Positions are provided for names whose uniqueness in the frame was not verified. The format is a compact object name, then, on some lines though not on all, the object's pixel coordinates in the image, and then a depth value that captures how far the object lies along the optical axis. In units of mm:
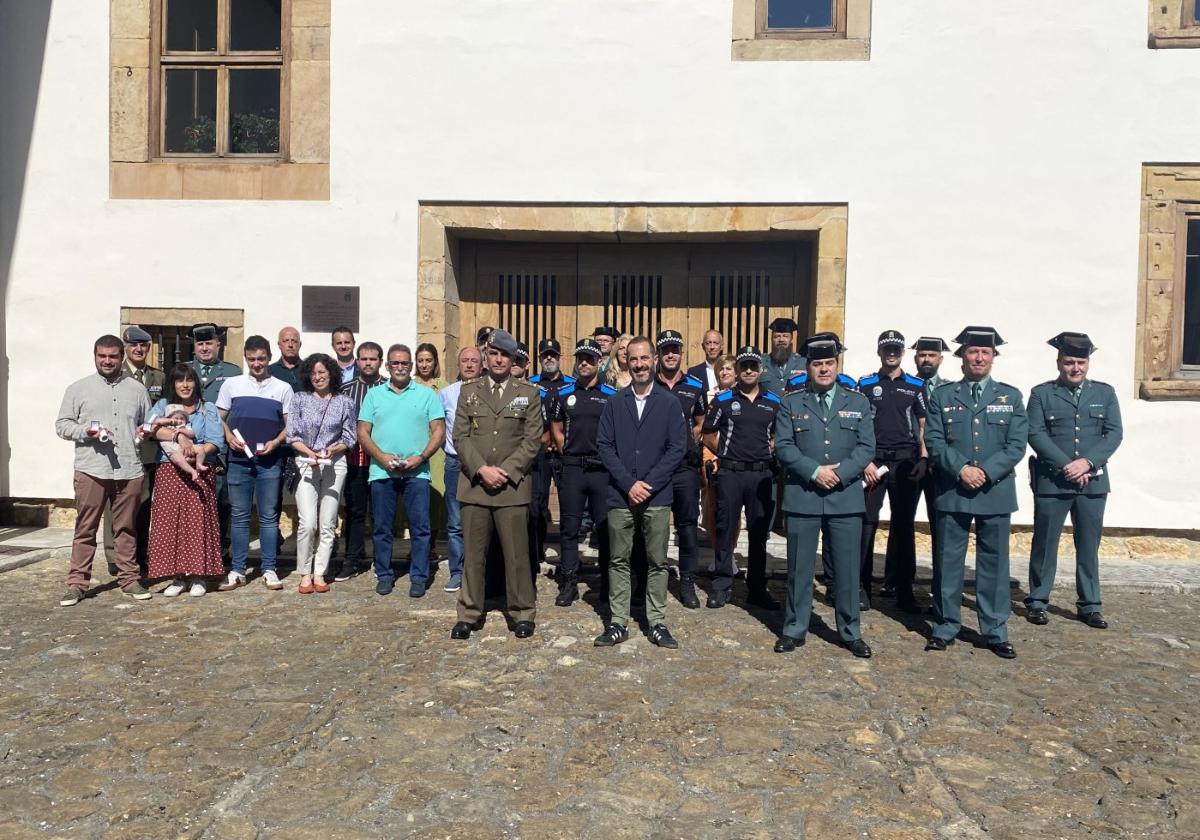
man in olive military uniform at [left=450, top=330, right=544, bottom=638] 5969
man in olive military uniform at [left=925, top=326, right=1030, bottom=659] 5820
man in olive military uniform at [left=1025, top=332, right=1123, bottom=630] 6492
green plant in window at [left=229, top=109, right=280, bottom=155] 9414
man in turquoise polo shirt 7074
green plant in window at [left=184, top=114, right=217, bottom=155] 9484
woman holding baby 6902
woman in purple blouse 7070
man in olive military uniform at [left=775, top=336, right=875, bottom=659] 5777
